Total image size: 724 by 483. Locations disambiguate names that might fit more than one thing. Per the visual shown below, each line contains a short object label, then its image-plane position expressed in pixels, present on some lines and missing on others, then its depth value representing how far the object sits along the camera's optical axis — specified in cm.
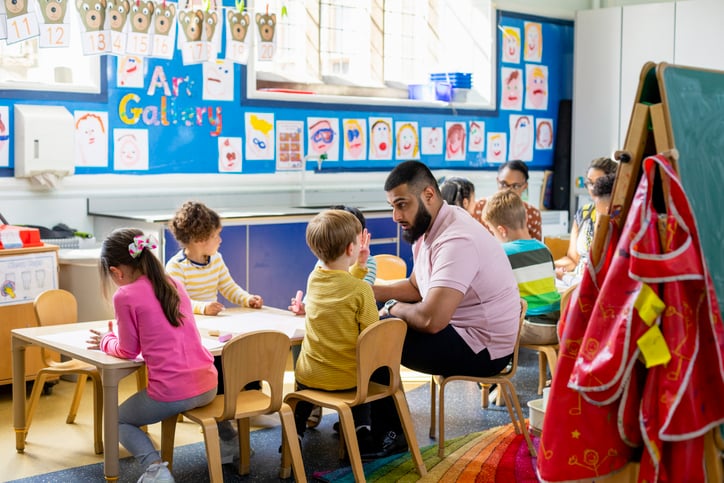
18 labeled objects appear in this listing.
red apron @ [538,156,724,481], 200
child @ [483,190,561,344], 425
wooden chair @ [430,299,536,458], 364
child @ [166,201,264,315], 385
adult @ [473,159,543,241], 578
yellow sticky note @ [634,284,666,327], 200
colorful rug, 346
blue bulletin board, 561
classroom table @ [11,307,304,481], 309
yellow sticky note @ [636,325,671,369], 199
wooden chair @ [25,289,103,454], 377
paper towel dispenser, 512
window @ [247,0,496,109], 679
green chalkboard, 212
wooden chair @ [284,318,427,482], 319
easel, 207
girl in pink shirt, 310
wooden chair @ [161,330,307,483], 305
